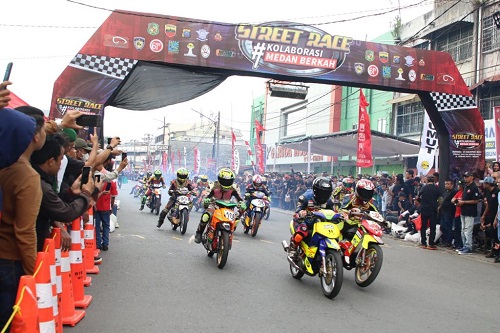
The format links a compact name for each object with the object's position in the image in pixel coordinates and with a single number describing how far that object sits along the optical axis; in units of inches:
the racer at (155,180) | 688.4
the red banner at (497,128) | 500.1
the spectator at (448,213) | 473.1
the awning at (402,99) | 976.3
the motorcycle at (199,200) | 792.3
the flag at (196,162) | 1676.9
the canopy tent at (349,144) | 789.2
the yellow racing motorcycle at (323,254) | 243.1
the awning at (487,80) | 718.8
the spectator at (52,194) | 142.5
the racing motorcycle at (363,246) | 270.3
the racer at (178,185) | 506.4
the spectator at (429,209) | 479.2
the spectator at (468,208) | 435.8
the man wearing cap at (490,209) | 414.0
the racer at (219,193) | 344.2
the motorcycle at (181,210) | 483.5
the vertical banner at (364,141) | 694.5
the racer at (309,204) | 277.4
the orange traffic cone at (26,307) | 118.2
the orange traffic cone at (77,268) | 212.7
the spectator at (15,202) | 117.3
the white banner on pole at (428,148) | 615.8
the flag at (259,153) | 1106.5
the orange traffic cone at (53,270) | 151.5
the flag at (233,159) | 1268.1
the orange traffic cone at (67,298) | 187.9
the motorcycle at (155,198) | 691.4
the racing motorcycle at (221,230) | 311.6
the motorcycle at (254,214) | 496.7
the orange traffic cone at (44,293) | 135.7
